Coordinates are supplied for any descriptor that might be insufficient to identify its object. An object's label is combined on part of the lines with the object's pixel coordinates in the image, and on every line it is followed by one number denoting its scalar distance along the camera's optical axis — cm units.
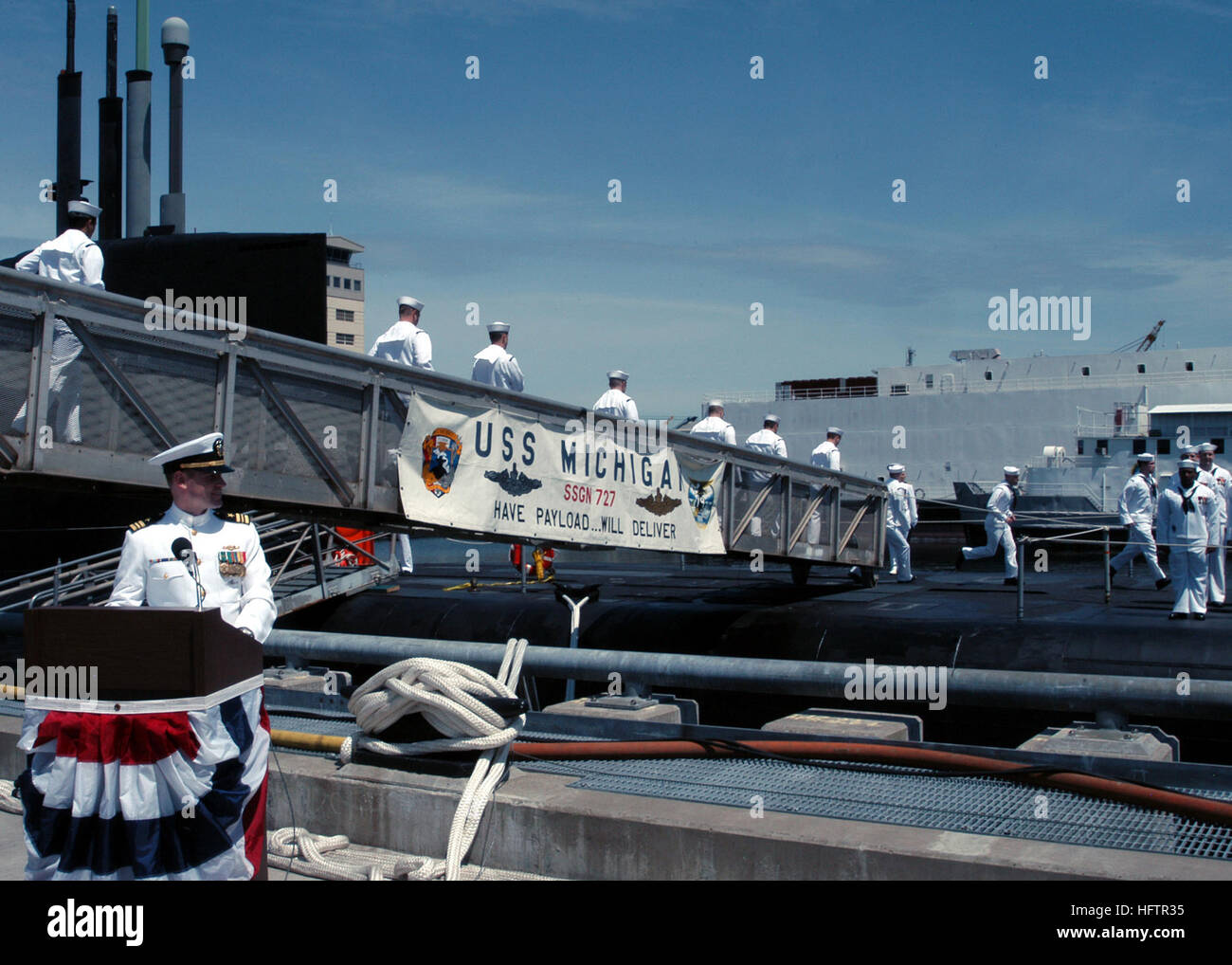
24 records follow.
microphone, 440
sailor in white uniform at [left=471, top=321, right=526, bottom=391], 1146
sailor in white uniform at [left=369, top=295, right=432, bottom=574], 1116
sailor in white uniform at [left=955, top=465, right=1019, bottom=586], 1834
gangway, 672
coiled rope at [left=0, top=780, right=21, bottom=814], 617
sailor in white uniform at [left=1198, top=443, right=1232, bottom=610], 1450
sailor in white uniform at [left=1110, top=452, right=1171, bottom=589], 1602
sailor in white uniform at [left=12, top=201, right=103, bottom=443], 839
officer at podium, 453
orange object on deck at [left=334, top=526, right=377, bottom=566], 1648
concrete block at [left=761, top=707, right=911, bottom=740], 596
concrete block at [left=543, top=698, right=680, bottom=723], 639
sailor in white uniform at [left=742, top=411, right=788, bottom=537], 1386
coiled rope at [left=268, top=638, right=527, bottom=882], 511
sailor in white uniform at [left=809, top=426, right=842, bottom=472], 1856
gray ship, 4094
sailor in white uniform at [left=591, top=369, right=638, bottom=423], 1462
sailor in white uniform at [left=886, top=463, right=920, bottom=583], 1864
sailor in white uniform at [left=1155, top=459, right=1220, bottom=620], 1290
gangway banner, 933
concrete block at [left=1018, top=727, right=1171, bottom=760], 544
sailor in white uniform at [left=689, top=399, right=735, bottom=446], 1672
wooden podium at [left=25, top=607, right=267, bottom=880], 378
